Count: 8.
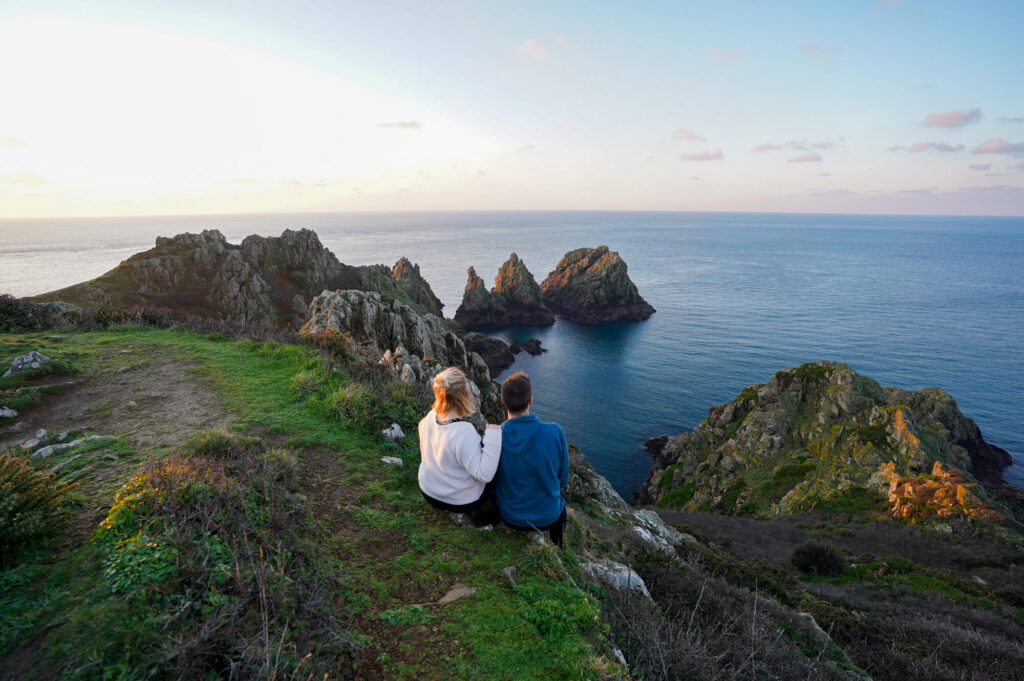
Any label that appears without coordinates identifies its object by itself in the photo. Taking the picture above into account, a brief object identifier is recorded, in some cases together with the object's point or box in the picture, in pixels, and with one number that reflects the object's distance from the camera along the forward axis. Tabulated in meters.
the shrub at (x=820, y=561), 20.88
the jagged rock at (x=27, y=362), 10.52
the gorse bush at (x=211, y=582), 3.36
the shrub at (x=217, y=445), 6.77
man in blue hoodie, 5.44
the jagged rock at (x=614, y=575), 6.08
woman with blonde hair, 5.52
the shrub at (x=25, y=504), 4.36
